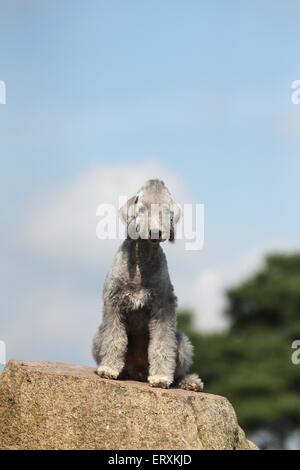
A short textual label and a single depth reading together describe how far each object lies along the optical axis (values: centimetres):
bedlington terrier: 1235
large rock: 1180
